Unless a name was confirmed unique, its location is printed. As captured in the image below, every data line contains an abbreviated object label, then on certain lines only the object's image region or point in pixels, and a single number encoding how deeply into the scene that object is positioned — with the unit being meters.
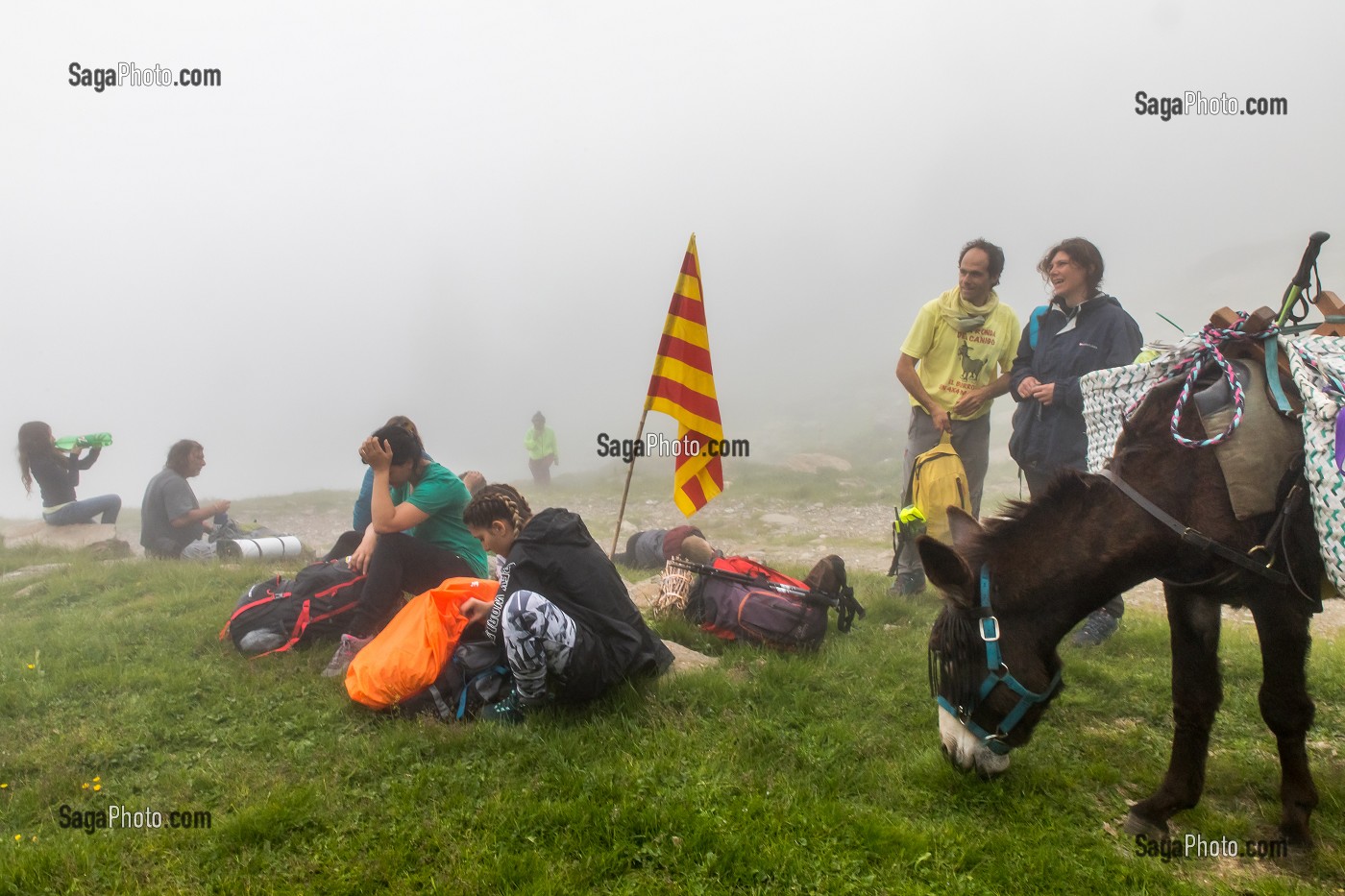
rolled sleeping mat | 10.84
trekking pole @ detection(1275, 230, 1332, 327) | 3.74
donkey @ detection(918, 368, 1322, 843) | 3.34
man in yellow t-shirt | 7.22
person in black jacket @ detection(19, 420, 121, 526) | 11.50
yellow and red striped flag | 7.61
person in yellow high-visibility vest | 22.53
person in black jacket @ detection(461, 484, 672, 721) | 4.44
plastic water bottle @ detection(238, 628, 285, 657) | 6.17
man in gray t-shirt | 10.60
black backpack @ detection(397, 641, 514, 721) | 4.76
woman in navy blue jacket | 6.05
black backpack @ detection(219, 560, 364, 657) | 6.19
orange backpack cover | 4.82
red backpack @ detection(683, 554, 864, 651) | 5.98
